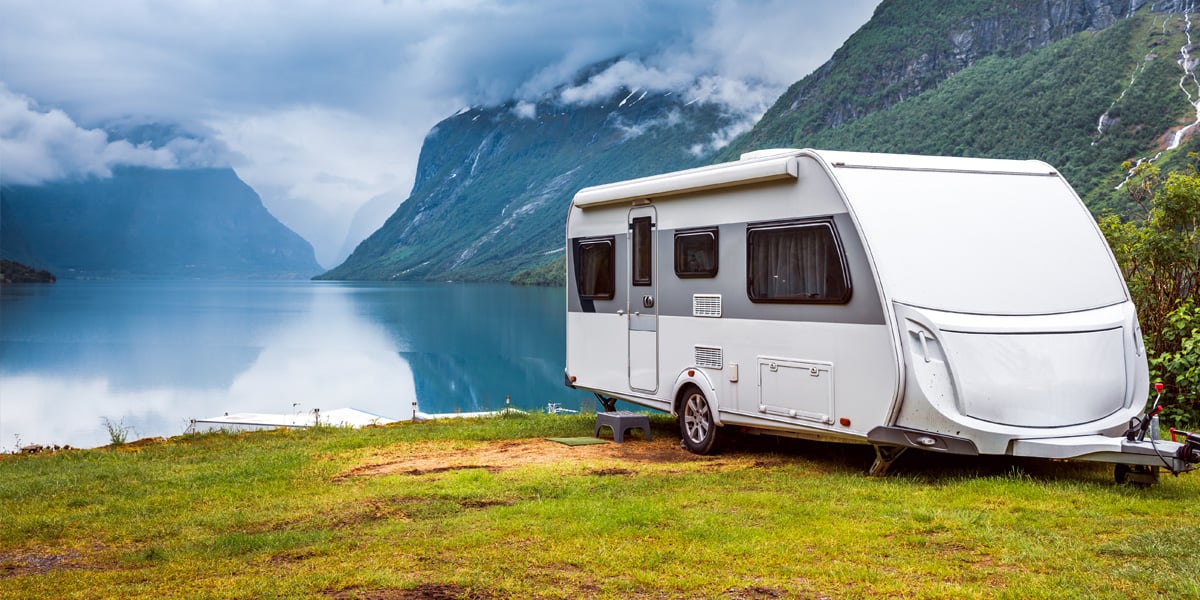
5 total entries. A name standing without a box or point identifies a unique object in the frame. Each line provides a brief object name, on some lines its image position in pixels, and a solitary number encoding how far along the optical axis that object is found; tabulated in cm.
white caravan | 827
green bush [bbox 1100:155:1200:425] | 1224
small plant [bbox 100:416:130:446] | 1397
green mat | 1188
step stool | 1215
